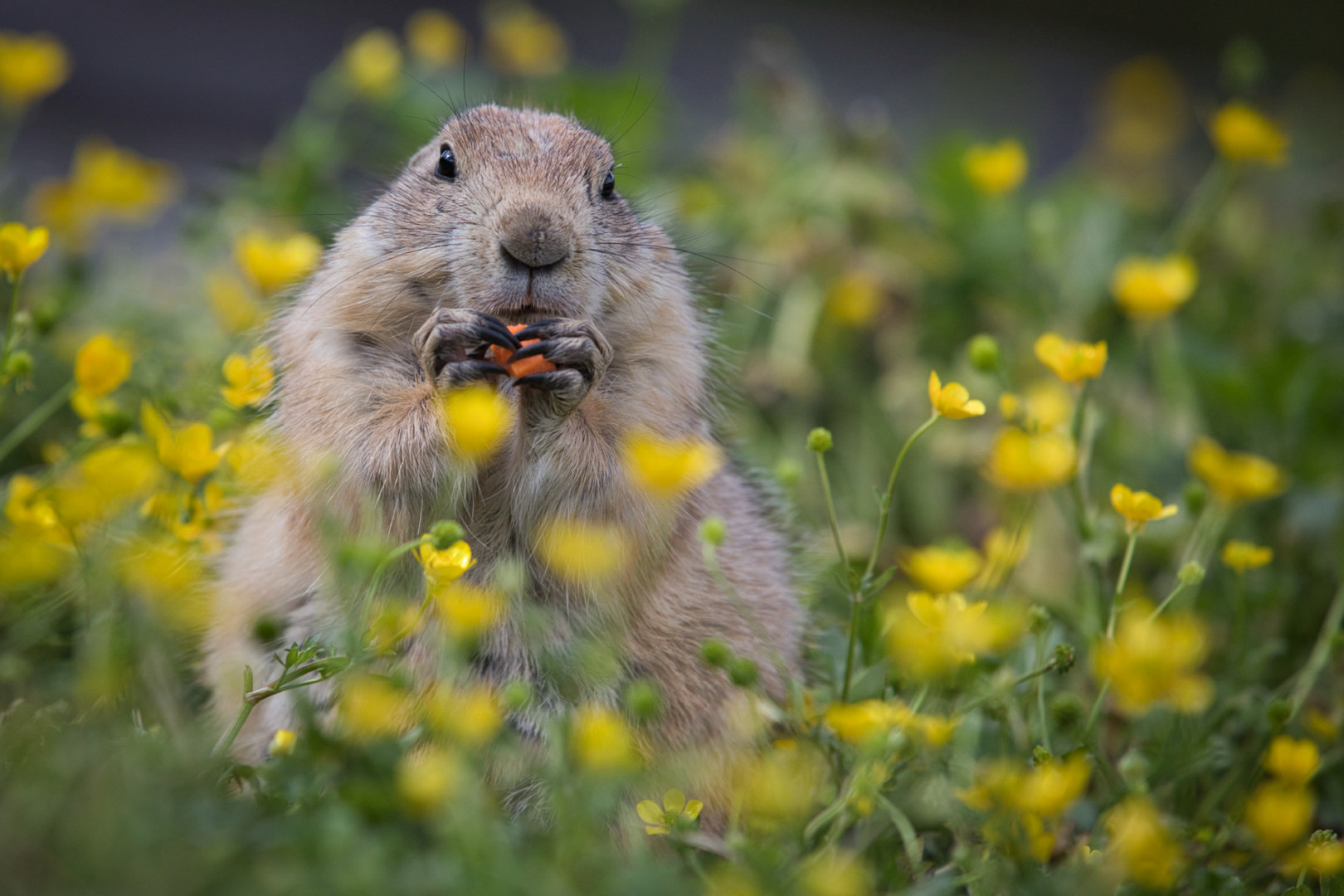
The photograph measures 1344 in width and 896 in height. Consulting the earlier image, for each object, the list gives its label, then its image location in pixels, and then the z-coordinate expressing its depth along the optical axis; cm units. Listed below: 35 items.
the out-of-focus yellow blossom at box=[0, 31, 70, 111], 720
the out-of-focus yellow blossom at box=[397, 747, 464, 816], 283
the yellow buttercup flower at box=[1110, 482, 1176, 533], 434
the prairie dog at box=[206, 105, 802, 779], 475
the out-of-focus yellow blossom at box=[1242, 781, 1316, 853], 313
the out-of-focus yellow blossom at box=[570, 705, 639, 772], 299
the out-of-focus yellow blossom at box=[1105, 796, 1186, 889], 299
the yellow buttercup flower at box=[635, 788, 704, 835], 360
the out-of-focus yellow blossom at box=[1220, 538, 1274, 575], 483
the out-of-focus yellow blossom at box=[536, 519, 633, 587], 347
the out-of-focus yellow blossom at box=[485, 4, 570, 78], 990
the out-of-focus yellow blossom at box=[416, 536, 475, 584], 366
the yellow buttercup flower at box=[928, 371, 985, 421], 417
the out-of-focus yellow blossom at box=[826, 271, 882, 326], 845
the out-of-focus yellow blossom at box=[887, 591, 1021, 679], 373
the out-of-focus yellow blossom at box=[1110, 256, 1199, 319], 641
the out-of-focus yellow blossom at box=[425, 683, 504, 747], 301
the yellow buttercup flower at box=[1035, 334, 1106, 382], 470
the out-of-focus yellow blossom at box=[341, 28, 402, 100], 854
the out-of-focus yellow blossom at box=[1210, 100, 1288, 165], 725
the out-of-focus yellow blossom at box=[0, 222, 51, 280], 423
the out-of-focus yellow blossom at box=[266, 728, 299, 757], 335
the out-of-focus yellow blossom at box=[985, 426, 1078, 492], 460
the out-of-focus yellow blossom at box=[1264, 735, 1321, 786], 382
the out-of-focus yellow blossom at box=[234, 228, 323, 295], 594
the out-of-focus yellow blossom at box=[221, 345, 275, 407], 473
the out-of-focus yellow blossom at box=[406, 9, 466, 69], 931
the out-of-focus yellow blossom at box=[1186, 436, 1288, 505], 521
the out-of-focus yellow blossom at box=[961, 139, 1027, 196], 777
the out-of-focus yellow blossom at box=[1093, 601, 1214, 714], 334
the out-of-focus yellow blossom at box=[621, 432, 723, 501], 359
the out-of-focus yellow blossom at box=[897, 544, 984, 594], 430
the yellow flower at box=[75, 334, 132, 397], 422
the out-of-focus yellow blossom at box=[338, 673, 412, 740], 304
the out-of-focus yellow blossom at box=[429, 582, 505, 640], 311
